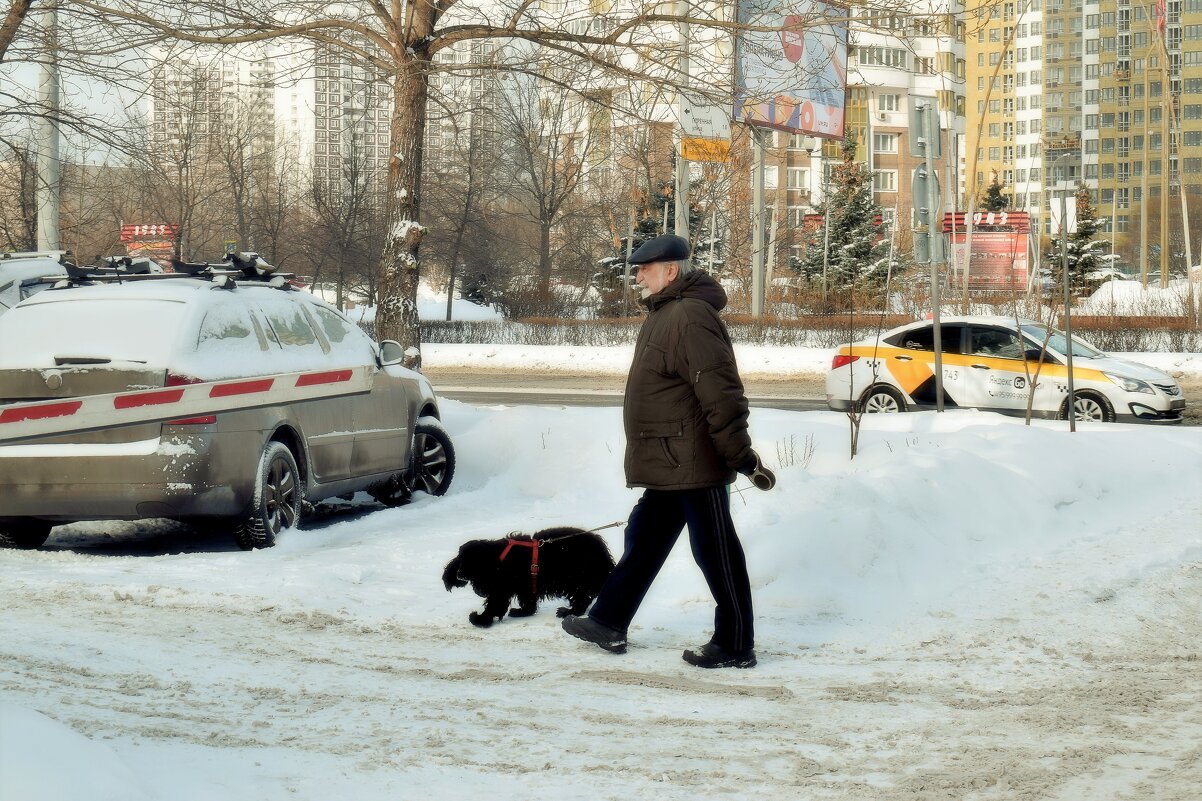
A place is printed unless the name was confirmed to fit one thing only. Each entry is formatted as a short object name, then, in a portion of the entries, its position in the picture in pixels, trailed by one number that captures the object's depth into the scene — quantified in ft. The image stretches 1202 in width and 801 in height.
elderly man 18.39
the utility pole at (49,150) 51.65
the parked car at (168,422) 26.32
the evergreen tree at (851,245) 171.83
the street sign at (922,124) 48.21
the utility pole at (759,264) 118.01
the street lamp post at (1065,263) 42.67
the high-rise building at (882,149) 274.98
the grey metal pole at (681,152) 44.11
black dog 21.83
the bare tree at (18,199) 68.55
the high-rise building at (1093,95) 453.99
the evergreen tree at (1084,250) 191.55
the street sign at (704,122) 47.09
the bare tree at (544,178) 167.84
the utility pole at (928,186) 47.75
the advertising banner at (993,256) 211.00
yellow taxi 56.85
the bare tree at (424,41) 44.01
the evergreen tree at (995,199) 273.13
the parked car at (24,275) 42.04
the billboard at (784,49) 42.24
